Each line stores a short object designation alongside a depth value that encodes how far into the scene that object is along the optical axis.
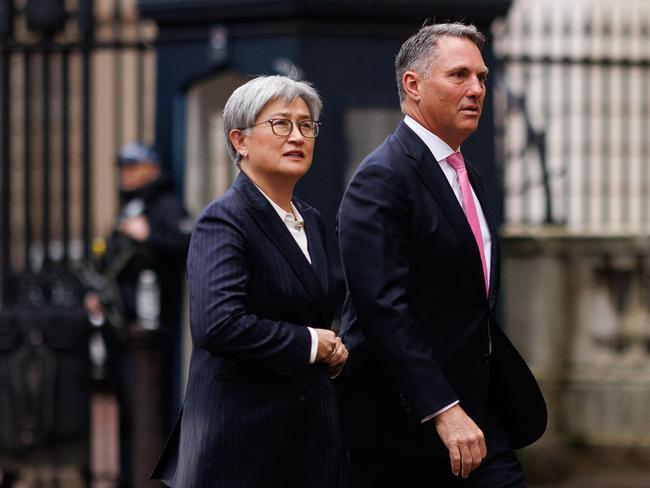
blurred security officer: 11.92
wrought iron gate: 12.38
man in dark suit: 6.05
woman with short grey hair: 5.88
